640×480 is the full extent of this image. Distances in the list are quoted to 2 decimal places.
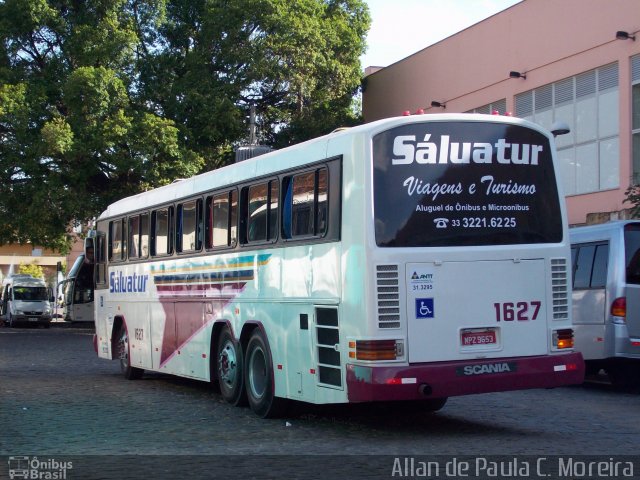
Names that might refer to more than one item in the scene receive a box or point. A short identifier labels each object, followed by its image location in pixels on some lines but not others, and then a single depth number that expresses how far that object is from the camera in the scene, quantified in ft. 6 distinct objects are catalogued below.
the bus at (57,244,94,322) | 159.53
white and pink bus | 34.58
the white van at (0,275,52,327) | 172.14
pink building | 92.58
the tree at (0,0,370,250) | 122.93
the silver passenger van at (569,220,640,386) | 50.57
